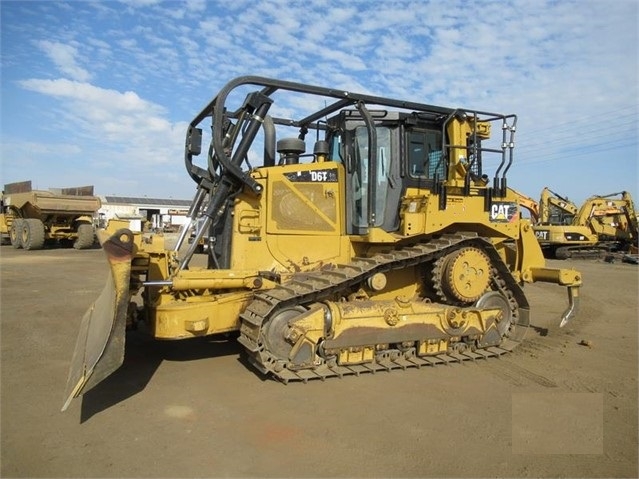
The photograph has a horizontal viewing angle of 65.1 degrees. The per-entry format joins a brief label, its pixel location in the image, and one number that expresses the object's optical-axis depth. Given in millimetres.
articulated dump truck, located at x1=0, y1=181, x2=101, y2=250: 22000
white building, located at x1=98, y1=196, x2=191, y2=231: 59062
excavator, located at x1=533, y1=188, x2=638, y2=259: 22984
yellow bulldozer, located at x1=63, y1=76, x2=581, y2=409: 5387
